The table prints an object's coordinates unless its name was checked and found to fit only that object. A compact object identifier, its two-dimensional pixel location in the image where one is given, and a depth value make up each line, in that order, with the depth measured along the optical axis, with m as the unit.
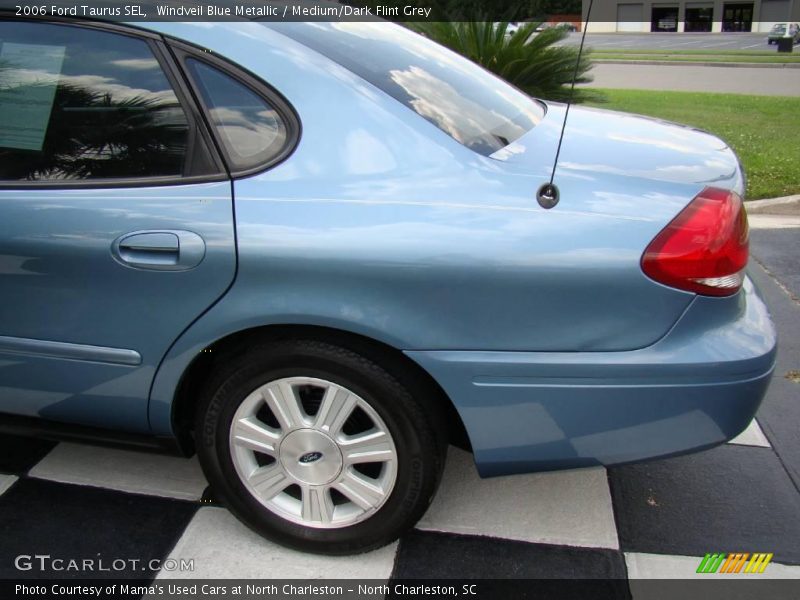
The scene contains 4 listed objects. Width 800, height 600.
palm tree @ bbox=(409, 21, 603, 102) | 6.80
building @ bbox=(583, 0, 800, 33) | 50.03
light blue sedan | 1.96
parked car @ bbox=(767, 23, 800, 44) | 34.19
